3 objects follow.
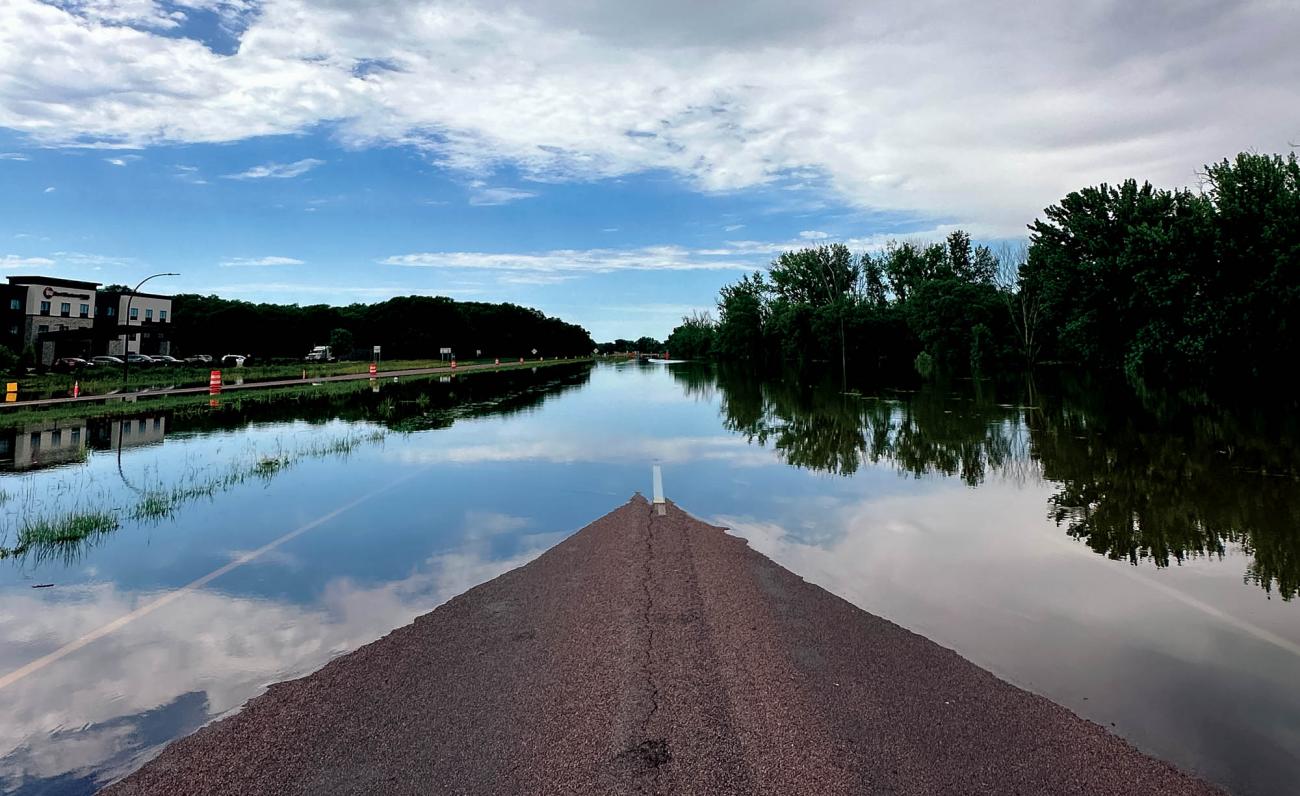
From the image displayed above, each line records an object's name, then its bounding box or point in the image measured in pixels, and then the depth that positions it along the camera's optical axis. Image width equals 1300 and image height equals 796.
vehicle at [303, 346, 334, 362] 93.07
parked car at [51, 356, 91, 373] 51.91
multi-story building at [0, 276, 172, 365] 71.01
